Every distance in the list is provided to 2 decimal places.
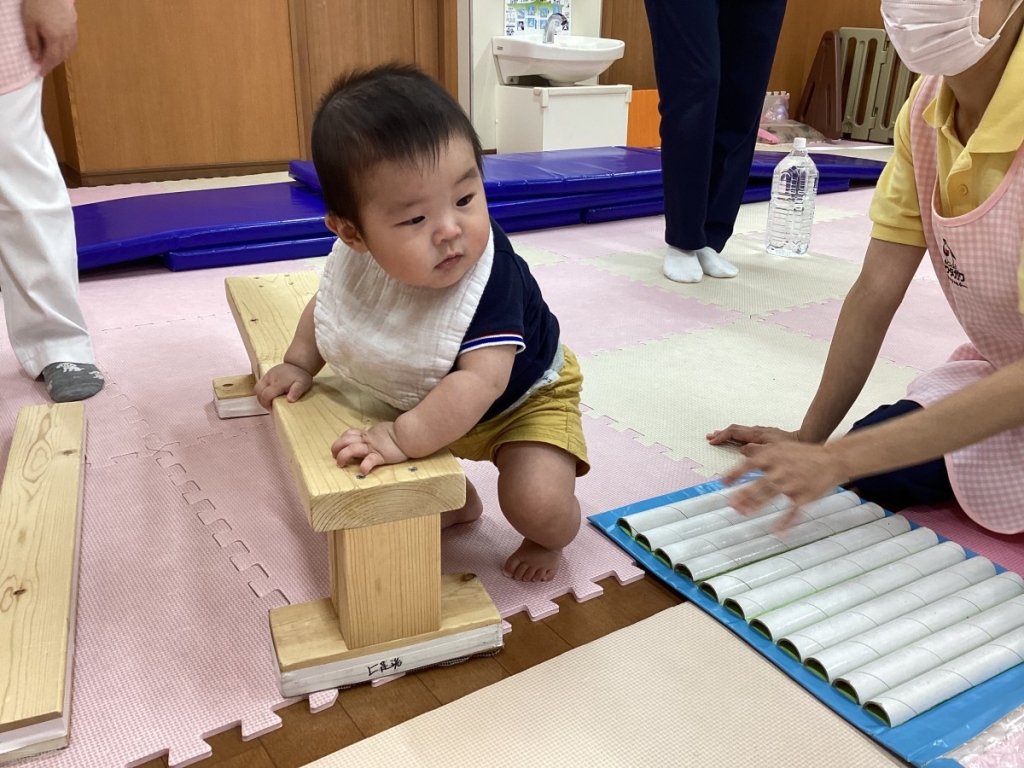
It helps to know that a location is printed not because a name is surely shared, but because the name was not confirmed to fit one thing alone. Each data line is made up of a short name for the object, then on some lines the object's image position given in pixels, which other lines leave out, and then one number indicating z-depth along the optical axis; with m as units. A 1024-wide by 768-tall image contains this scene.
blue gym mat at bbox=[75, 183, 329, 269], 2.40
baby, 0.88
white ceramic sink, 4.16
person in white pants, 1.51
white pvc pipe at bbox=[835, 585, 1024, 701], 0.90
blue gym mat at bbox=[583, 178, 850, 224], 3.22
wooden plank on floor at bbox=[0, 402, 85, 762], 0.84
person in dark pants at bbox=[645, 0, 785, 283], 2.22
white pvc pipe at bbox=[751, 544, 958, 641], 1.00
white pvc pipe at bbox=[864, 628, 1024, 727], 0.87
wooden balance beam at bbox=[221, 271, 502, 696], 0.85
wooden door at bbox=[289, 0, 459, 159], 4.08
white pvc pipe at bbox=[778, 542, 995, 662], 0.97
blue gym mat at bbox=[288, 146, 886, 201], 2.99
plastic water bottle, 2.83
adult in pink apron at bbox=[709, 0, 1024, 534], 0.88
